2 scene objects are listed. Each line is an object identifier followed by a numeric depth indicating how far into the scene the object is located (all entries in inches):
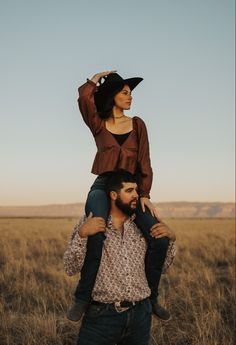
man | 121.4
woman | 132.9
